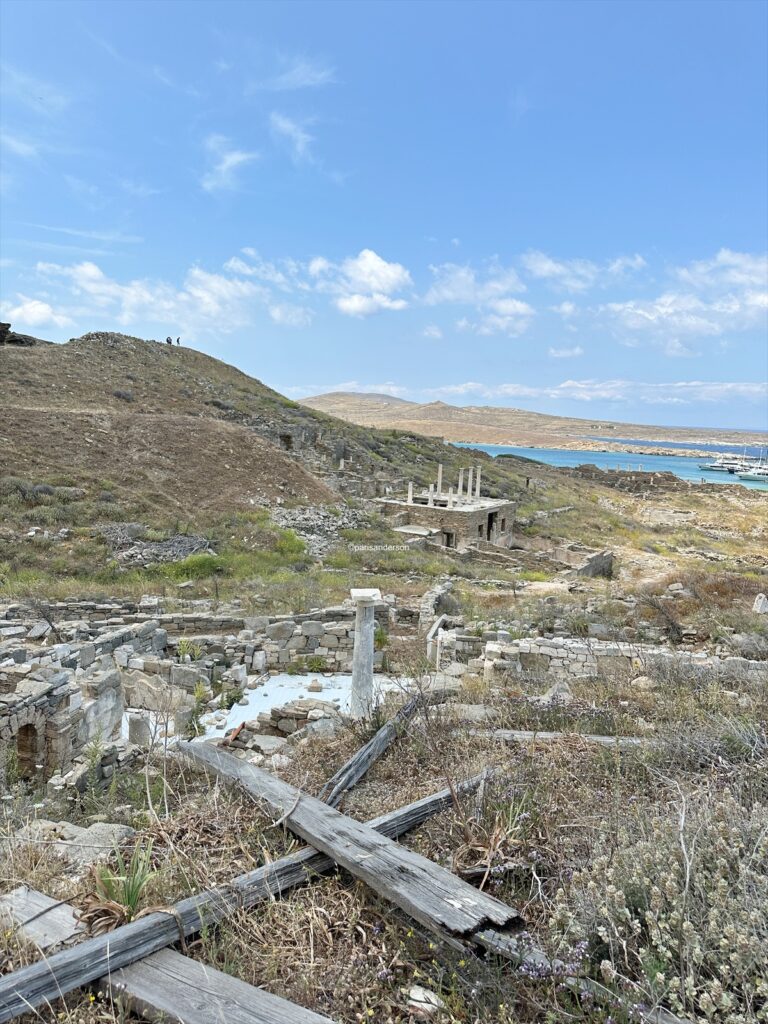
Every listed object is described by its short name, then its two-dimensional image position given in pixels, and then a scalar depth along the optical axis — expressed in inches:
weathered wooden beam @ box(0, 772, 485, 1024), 89.0
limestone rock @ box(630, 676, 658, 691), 260.1
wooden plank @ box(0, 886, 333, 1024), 87.0
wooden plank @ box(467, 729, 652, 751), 174.4
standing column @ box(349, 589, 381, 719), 279.4
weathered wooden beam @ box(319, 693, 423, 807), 152.9
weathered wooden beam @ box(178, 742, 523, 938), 103.2
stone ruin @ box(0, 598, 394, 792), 249.9
